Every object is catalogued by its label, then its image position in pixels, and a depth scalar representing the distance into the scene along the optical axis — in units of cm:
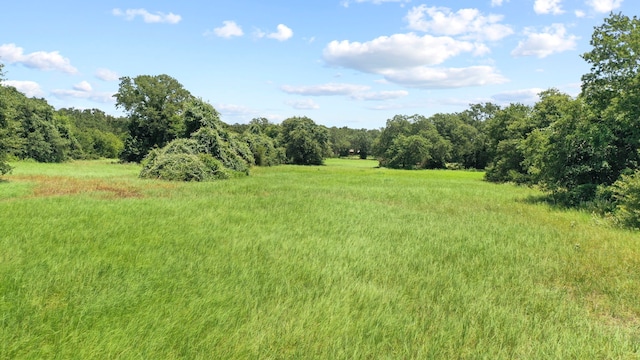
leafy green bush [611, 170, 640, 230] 1306
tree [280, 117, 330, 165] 7538
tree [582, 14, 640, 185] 1688
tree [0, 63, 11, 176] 2408
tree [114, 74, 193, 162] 5025
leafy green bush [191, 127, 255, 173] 3534
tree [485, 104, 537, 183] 3769
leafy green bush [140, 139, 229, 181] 2877
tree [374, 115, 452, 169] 7638
